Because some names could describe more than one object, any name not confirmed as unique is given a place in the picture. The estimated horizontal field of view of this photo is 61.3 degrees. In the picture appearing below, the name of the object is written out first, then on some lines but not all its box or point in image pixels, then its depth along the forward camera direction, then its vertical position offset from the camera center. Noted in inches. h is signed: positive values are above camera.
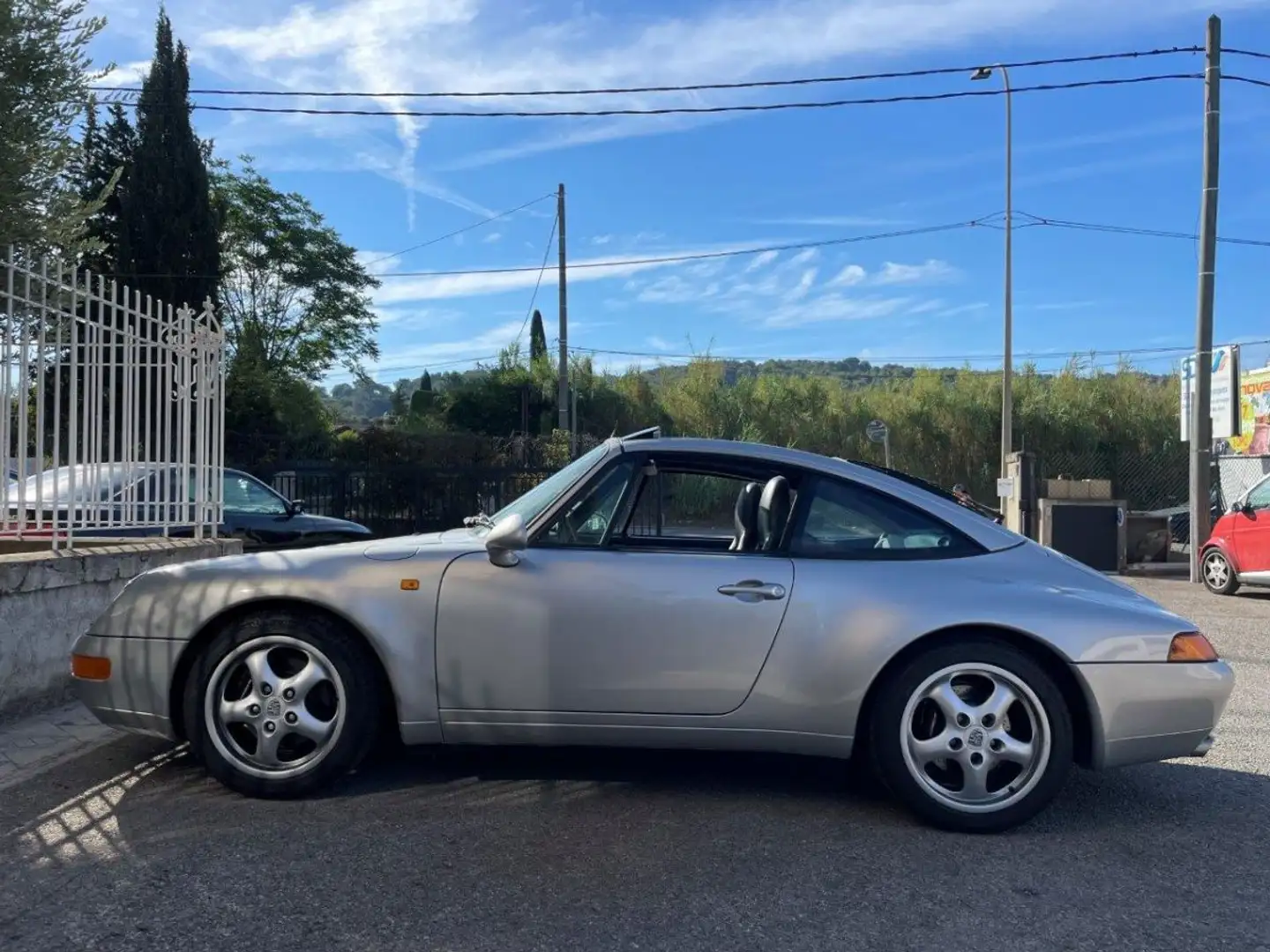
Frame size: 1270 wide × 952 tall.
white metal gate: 228.2 +12.4
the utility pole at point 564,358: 1012.5 +100.4
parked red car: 458.6 -35.6
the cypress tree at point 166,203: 896.9 +220.4
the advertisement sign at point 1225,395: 587.2 +40.1
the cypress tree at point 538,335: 1743.5 +222.0
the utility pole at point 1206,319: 573.0 +80.6
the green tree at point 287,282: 1257.4 +219.7
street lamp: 909.2 +78.7
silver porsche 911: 151.9 -28.0
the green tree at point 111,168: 867.4 +242.3
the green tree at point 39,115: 220.1 +74.7
